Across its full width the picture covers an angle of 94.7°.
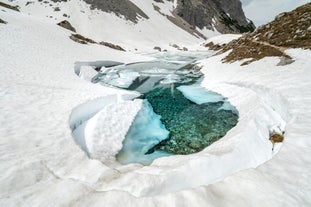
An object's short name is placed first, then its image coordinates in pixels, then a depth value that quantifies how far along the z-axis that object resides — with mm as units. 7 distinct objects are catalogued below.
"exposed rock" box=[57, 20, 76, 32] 36583
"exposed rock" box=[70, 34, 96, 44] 23795
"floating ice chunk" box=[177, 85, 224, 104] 9971
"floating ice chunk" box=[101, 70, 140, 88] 14379
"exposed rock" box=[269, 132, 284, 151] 4882
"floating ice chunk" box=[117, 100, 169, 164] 5454
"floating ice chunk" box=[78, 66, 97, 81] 15147
